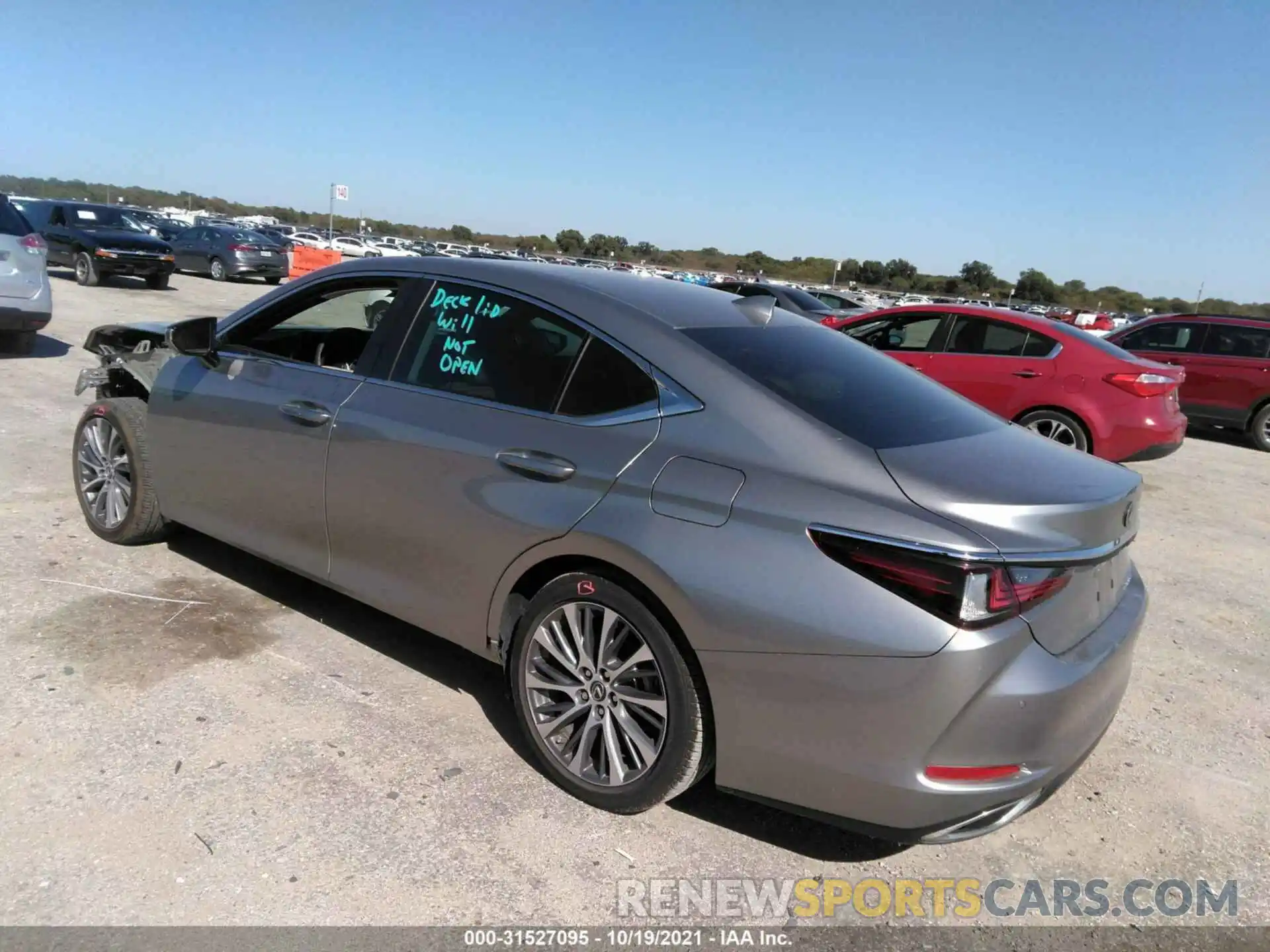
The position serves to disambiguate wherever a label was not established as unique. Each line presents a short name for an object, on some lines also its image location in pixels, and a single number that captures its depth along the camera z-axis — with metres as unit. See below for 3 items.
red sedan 7.86
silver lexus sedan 2.31
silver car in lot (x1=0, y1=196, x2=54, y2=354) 9.00
